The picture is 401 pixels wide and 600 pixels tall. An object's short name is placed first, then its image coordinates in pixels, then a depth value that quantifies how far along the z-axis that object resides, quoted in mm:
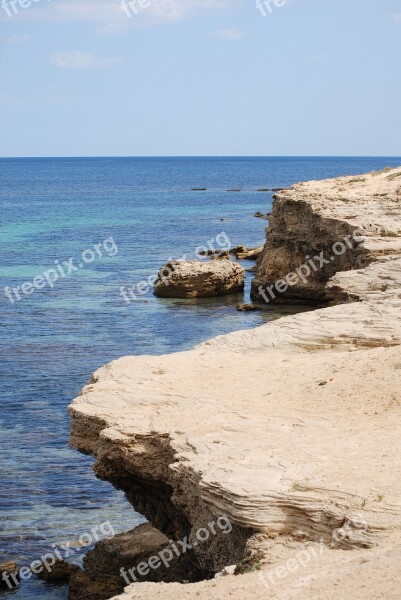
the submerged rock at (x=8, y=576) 21547
